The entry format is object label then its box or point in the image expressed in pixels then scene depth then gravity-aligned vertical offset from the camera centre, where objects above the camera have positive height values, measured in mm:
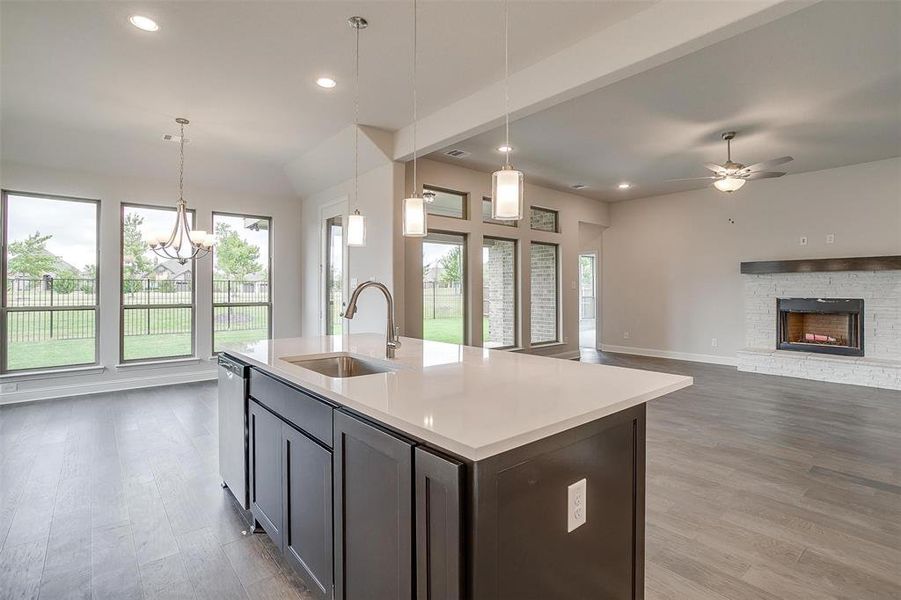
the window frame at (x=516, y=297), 6707 +28
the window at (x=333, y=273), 5949 +350
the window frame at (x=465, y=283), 6109 +219
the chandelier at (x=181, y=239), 4555 +635
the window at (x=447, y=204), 5777 +1271
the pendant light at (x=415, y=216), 2605 +495
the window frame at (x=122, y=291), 5406 +91
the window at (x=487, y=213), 6367 +1262
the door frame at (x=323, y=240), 5804 +808
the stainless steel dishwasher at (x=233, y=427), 2295 -713
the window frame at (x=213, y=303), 6019 -75
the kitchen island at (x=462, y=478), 1041 -514
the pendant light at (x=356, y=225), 2719 +480
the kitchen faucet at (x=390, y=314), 2122 -77
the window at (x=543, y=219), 7113 +1316
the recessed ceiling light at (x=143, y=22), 2656 +1689
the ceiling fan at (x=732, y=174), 4566 +1330
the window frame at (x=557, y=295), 7422 +65
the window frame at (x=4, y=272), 4781 +286
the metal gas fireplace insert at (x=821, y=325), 5848 -366
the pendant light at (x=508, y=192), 2008 +487
